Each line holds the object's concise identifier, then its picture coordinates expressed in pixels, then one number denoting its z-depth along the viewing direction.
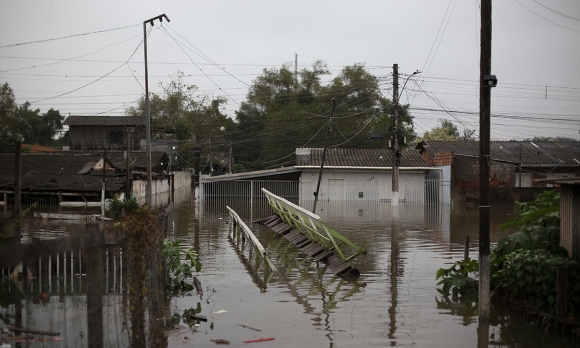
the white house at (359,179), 40.88
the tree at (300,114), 61.81
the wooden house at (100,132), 60.25
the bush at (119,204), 25.37
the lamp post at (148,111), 23.71
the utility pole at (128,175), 30.69
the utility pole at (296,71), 72.91
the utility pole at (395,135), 34.91
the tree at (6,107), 52.67
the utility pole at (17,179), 12.52
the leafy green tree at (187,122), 63.22
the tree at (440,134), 83.24
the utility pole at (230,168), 55.64
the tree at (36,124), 70.69
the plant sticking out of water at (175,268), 10.39
